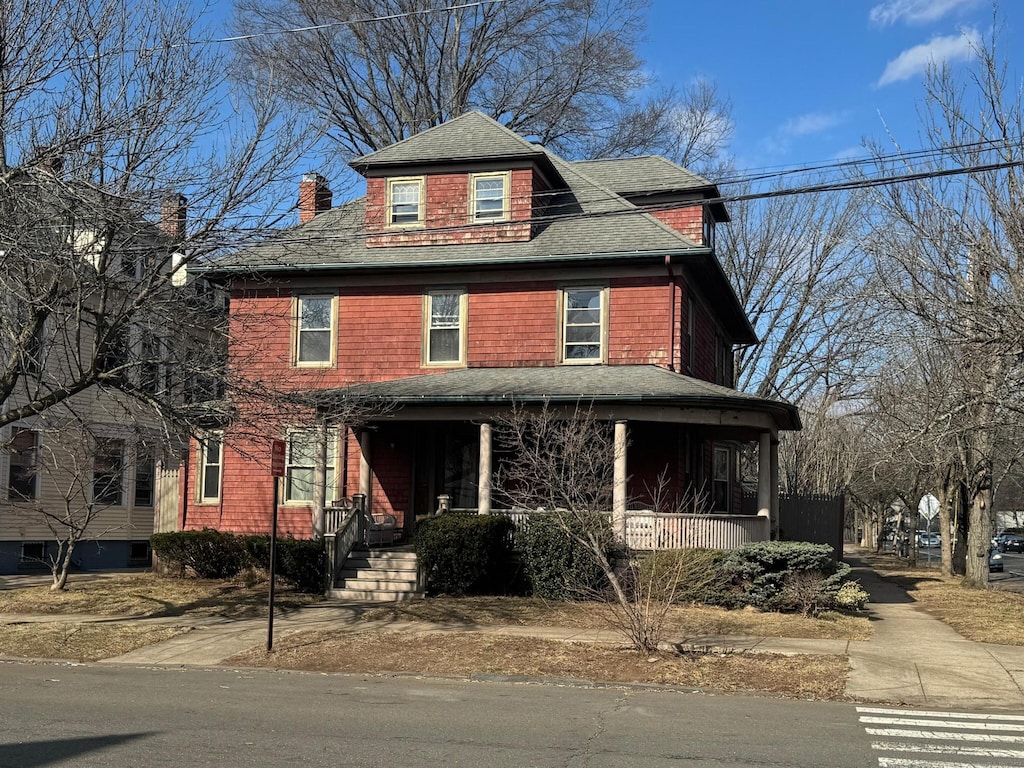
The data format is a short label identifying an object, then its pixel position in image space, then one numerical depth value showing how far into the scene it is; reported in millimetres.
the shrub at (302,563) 18797
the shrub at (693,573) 15125
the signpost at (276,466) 13000
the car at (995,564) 46250
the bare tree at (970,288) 15750
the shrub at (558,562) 17438
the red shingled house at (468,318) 20906
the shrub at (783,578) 16641
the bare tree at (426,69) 35062
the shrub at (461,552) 17875
